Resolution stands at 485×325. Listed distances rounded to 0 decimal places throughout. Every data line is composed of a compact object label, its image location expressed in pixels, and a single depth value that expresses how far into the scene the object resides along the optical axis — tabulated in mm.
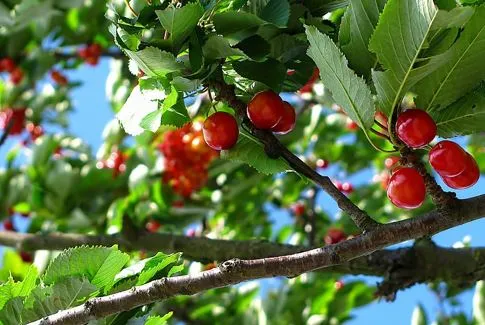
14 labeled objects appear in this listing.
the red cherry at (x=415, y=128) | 621
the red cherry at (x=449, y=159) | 635
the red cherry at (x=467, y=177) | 641
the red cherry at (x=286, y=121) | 689
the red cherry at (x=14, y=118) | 4027
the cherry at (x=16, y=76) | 3926
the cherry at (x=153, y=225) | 1443
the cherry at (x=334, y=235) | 1436
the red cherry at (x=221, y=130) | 691
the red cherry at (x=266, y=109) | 676
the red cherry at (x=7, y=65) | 3823
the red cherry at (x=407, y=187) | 637
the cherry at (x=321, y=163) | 3403
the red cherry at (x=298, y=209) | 3350
